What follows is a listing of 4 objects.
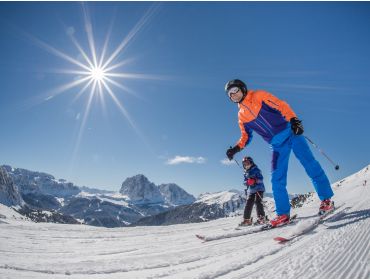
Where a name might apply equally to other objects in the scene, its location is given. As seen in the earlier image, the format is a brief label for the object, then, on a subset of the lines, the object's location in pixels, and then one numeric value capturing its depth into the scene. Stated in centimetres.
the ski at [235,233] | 480
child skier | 771
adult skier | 577
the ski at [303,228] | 349
